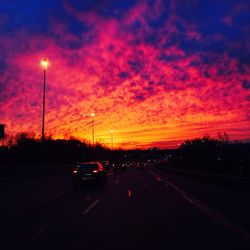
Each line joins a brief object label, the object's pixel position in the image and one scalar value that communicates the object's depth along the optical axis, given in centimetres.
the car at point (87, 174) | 1642
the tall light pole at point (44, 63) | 2588
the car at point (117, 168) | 3974
